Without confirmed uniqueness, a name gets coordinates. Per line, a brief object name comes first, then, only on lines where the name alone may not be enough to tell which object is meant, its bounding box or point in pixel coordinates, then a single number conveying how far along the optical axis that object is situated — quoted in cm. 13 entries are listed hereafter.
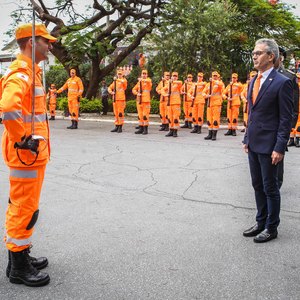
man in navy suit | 419
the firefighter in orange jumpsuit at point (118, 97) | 1484
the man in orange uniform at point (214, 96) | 1342
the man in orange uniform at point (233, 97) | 1478
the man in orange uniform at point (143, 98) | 1442
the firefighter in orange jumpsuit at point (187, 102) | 1611
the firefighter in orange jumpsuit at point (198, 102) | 1485
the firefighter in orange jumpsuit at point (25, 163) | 330
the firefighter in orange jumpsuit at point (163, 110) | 1541
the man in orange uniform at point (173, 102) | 1359
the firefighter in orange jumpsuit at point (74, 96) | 1578
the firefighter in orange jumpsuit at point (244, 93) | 1383
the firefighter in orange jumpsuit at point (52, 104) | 2100
